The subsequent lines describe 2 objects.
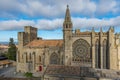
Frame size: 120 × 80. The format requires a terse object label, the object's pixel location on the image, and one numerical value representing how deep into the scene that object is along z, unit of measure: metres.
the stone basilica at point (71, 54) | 39.72
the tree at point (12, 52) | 84.45
